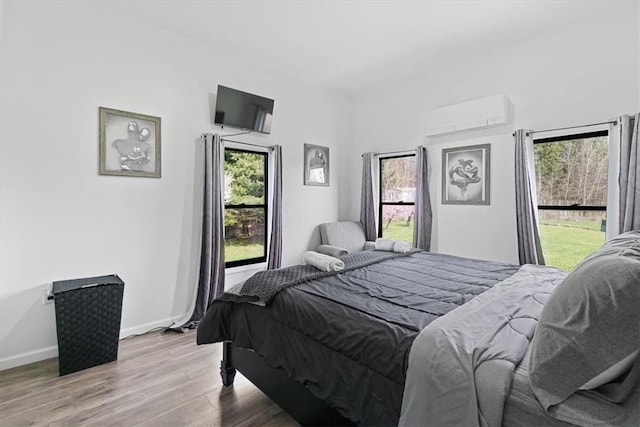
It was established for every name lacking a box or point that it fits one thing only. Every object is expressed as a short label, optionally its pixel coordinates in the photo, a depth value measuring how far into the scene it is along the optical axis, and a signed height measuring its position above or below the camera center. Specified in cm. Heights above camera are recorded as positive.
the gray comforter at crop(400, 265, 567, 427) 104 -54
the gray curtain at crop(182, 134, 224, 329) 332 -19
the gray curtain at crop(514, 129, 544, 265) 320 +8
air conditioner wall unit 343 +110
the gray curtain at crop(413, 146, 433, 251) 403 +7
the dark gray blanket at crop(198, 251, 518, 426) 132 -58
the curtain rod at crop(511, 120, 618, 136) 279 +80
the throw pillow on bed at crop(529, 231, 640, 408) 91 -36
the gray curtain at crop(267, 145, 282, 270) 394 -2
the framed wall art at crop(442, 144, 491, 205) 366 +43
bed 98 -54
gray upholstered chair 445 -36
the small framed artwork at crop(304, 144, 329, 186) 446 +65
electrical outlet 256 -68
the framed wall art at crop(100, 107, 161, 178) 282 +60
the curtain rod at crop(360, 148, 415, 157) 434 +82
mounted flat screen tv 346 +112
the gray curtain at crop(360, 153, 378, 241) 467 +15
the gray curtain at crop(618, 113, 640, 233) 259 +31
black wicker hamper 235 -85
